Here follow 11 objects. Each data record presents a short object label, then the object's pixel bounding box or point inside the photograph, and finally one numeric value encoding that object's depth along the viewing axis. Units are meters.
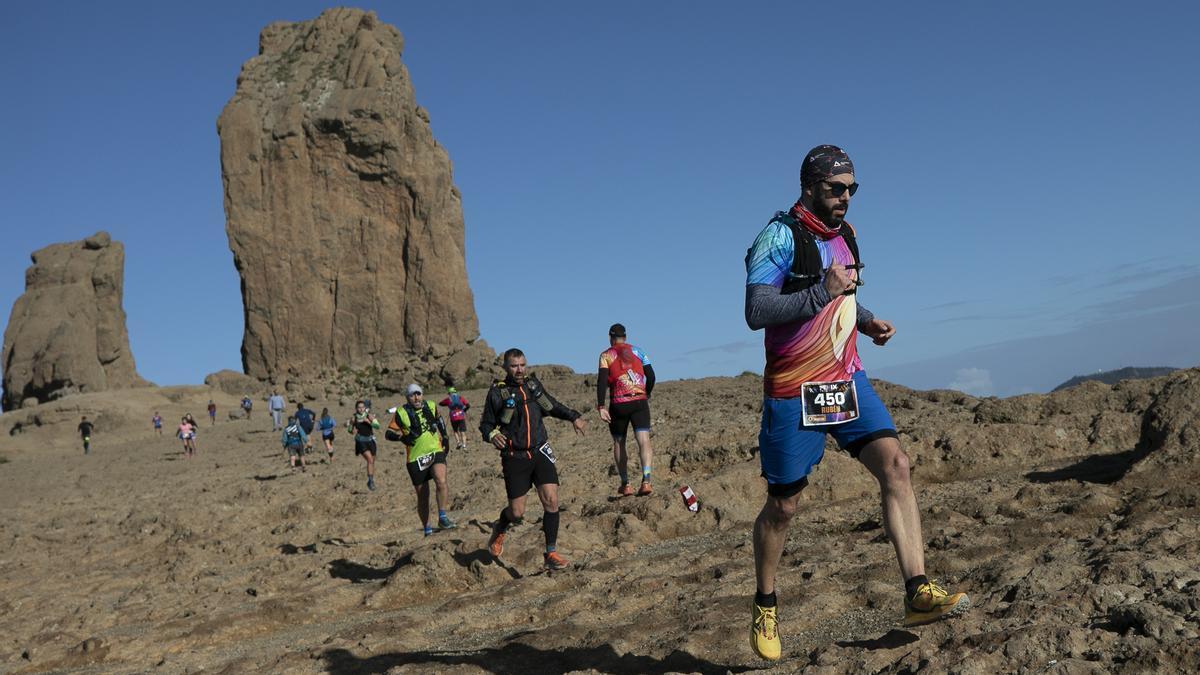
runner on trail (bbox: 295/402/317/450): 21.09
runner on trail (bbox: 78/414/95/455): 35.12
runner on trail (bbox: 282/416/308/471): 20.11
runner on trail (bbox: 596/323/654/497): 10.48
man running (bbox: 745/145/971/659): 4.02
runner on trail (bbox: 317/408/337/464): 22.27
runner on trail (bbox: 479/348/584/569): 8.37
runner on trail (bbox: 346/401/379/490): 15.88
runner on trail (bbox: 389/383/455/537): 10.50
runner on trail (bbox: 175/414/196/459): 27.66
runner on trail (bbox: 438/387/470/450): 19.66
